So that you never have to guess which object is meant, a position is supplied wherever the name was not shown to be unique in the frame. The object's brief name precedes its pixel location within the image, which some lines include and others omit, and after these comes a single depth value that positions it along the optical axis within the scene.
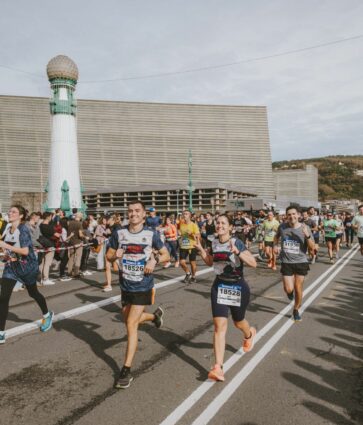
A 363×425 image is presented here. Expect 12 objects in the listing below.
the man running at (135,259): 4.49
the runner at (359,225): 13.65
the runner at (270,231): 13.62
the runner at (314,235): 14.94
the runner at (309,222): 14.02
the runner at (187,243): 10.71
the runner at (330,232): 15.92
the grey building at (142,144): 91.12
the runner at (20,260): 5.89
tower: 35.81
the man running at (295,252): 7.06
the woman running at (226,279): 4.47
